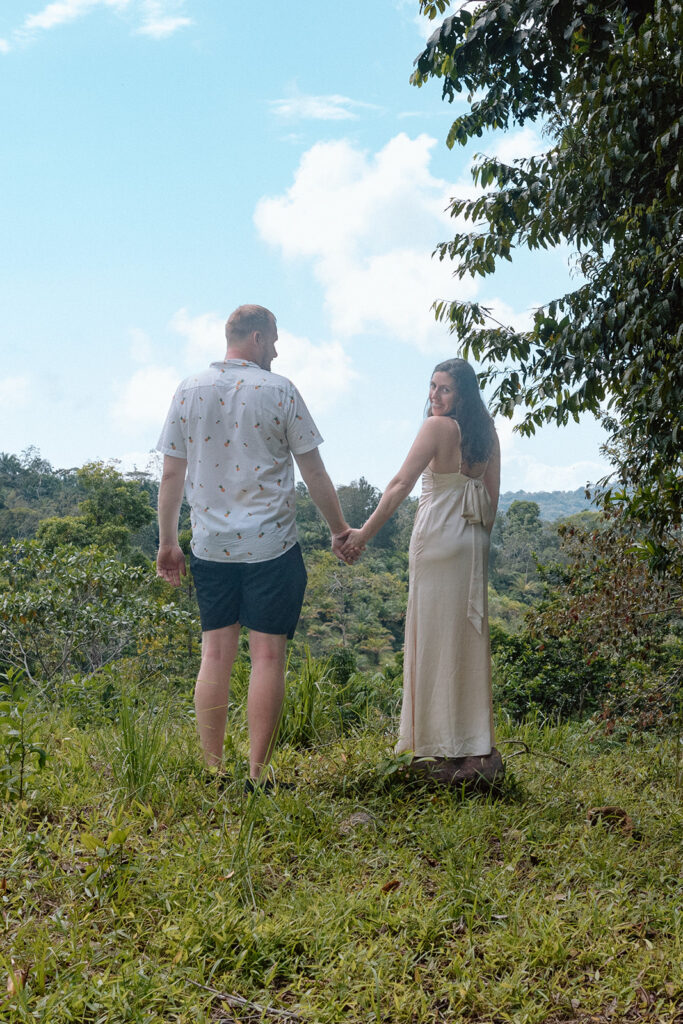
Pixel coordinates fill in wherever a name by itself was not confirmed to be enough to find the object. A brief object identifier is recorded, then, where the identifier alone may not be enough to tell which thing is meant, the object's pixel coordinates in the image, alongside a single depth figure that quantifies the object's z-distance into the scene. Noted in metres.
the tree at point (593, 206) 3.91
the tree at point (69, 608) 7.02
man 3.27
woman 3.55
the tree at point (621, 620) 5.09
